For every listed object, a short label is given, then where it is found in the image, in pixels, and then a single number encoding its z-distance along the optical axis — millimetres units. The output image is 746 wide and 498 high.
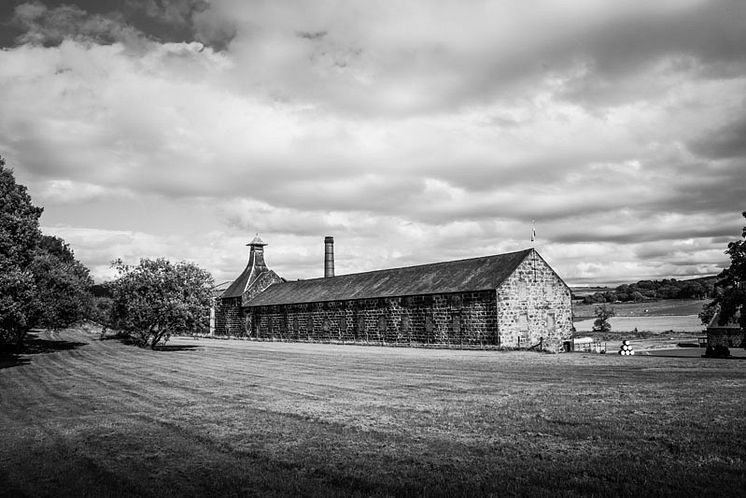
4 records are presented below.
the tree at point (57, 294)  28978
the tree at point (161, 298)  31906
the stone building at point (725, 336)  49359
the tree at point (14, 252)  20188
